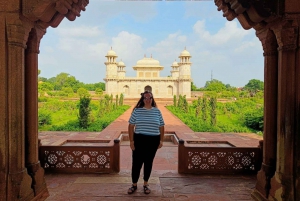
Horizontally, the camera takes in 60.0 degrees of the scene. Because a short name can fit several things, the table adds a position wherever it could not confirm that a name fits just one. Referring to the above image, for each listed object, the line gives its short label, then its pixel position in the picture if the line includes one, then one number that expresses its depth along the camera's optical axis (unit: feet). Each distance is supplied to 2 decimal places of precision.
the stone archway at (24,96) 9.25
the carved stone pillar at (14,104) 9.25
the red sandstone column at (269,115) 10.59
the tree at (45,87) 145.22
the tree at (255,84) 221.46
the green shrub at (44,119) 42.99
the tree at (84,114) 37.55
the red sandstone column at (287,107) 9.30
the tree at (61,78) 232.92
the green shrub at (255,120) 40.88
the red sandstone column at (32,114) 10.69
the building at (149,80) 136.65
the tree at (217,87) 182.46
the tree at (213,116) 42.91
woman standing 11.03
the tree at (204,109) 49.53
